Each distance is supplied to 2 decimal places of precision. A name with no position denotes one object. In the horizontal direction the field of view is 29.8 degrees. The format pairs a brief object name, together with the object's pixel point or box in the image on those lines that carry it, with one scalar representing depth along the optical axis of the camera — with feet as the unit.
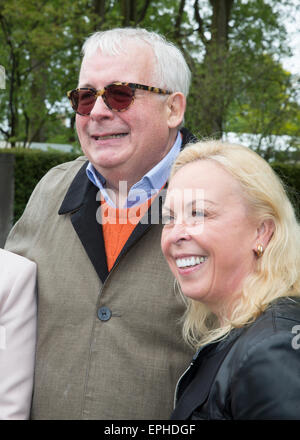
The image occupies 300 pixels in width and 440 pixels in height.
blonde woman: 5.66
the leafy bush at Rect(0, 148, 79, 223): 32.50
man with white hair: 7.75
